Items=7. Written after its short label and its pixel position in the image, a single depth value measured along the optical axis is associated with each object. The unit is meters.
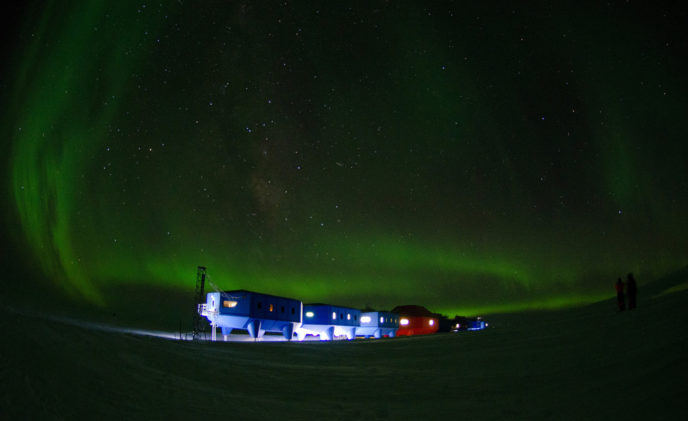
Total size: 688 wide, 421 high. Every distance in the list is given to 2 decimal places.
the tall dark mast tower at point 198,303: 33.19
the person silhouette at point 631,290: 14.35
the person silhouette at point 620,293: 14.84
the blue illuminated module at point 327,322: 46.31
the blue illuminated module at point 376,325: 56.50
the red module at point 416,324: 67.50
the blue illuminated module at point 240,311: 36.38
